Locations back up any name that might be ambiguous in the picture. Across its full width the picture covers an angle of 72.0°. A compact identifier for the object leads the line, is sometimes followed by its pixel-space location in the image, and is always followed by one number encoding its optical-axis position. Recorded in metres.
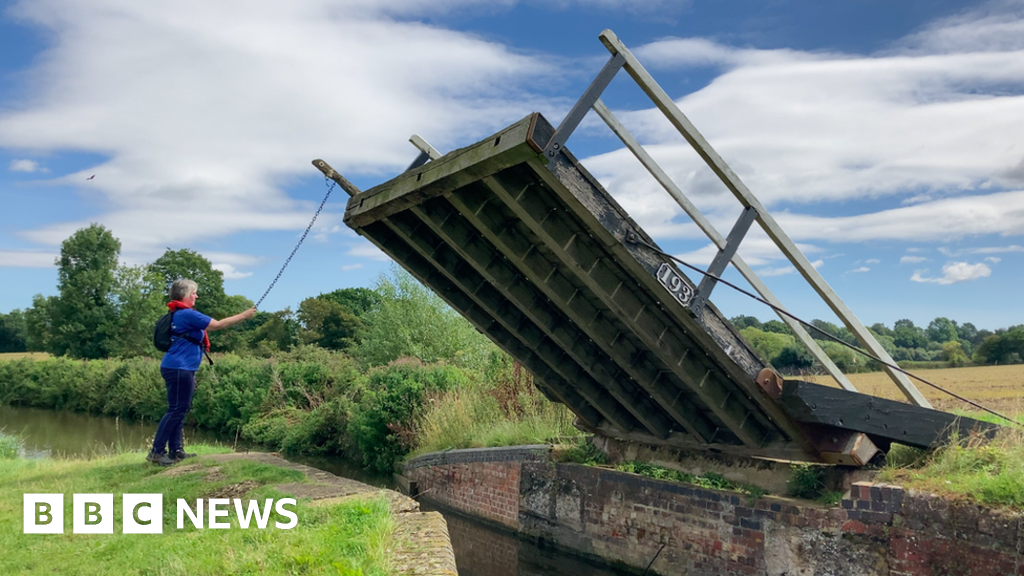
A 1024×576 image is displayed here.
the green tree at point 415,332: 22.12
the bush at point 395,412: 13.44
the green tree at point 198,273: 46.75
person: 6.88
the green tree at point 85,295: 39.34
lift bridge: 5.06
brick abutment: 5.38
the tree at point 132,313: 38.88
